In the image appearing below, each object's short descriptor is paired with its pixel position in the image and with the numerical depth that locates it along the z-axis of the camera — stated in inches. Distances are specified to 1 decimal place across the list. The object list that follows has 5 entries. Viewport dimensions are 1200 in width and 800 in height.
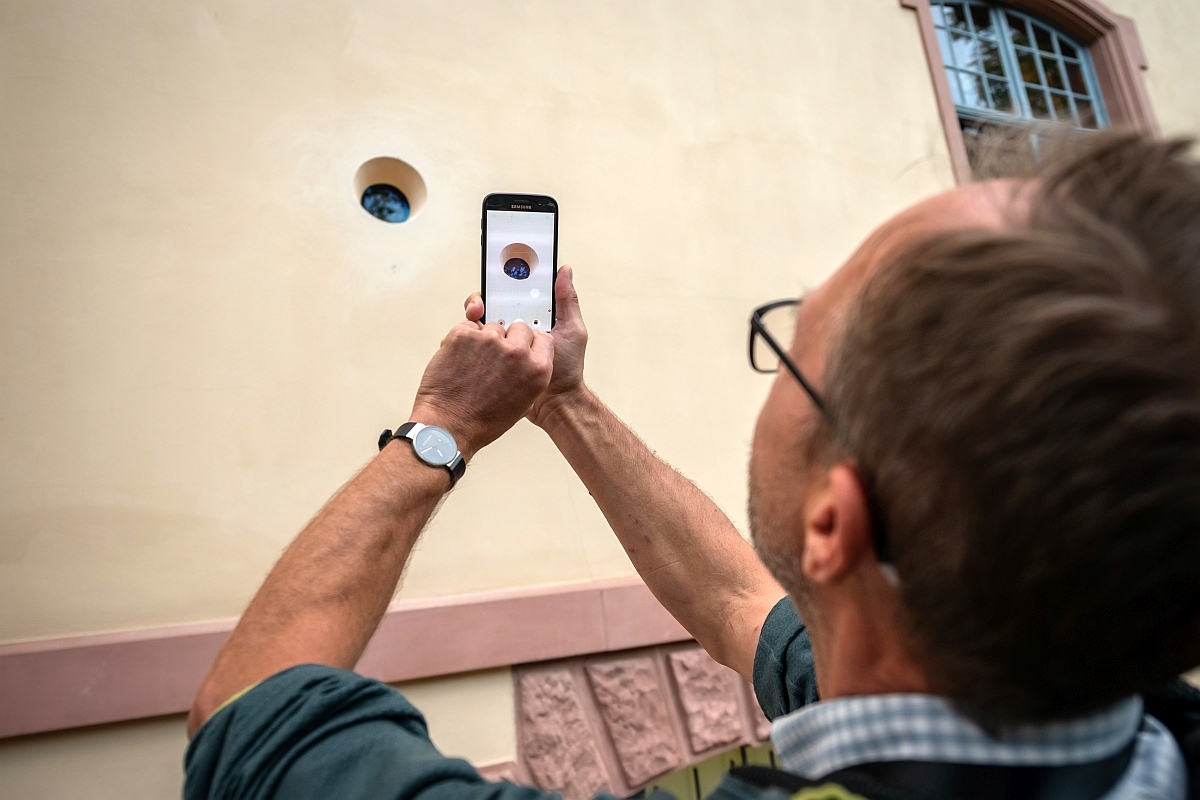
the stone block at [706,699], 110.0
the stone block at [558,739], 100.6
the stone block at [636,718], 104.8
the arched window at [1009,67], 186.5
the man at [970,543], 25.5
